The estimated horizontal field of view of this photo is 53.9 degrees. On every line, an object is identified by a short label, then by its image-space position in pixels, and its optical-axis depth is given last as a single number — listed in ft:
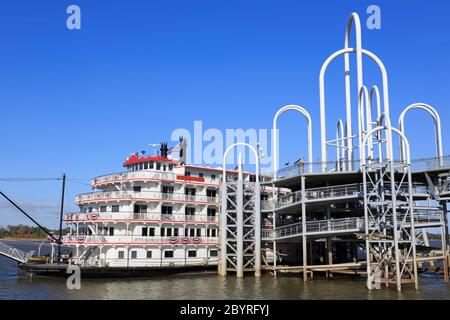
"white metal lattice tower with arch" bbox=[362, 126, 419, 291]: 109.40
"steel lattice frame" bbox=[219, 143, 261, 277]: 150.92
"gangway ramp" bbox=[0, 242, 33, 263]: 136.26
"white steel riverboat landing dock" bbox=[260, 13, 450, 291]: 113.91
